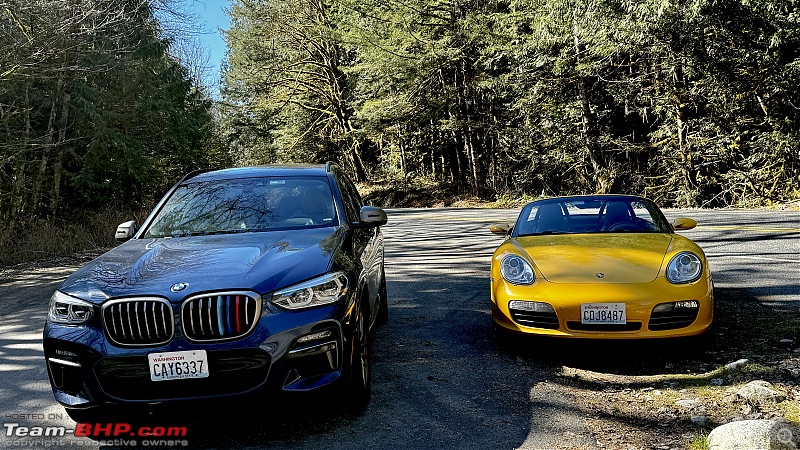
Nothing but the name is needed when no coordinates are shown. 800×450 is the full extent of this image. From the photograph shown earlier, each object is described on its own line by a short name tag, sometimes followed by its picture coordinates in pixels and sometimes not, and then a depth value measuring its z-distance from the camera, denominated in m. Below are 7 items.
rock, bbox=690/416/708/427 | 3.57
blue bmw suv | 3.30
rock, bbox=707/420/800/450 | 3.03
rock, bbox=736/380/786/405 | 3.82
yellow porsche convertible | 4.54
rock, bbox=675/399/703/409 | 3.85
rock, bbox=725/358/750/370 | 4.47
